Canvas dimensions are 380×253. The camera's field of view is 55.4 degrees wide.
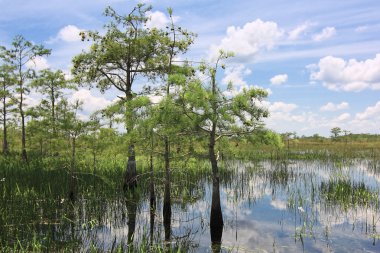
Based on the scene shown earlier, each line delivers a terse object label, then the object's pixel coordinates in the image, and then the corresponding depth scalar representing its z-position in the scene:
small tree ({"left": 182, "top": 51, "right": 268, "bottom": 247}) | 12.00
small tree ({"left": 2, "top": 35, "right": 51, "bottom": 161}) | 27.42
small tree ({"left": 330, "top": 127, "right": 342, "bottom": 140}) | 60.73
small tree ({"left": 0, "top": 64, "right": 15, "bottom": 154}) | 27.88
